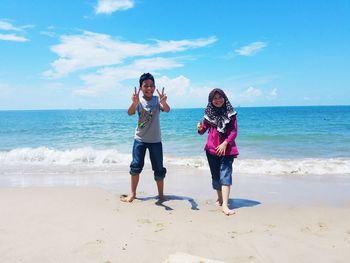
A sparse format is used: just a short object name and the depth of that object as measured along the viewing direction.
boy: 5.24
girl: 4.95
